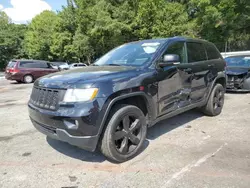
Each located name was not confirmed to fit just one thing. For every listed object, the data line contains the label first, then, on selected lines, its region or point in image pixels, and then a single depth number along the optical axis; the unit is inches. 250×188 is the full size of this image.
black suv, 115.5
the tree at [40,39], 1635.1
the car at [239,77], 312.3
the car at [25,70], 582.2
